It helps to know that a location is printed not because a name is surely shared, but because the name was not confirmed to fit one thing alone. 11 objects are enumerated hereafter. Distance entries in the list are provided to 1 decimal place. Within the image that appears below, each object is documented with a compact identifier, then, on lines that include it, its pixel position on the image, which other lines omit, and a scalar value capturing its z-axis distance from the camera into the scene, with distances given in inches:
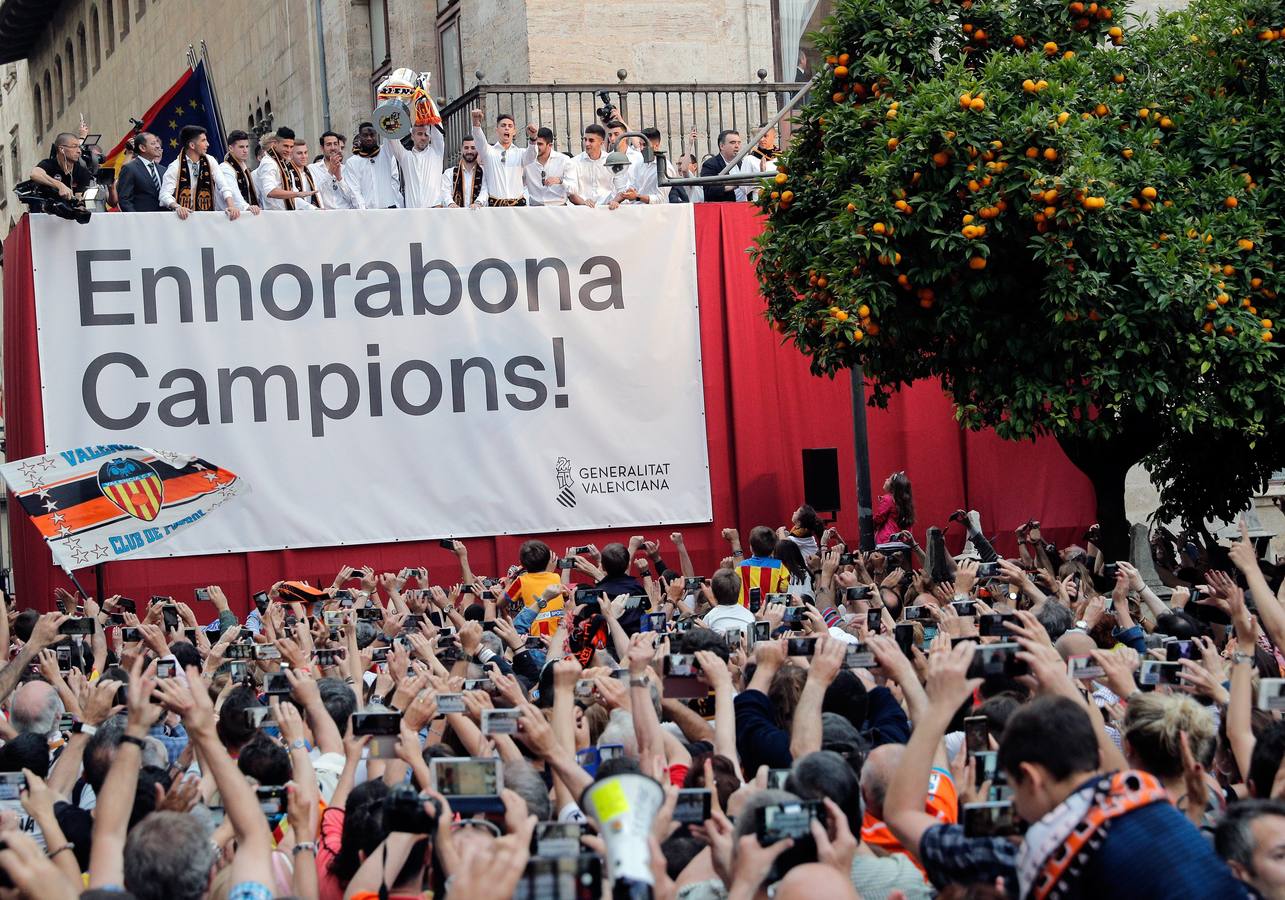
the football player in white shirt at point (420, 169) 620.7
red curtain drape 580.4
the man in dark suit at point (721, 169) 651.5
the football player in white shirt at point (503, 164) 627.8
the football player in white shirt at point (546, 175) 640.4
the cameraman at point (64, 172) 569.6
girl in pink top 600.7
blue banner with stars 809.5
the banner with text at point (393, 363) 577.0
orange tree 446.3
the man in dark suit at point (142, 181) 589.6
